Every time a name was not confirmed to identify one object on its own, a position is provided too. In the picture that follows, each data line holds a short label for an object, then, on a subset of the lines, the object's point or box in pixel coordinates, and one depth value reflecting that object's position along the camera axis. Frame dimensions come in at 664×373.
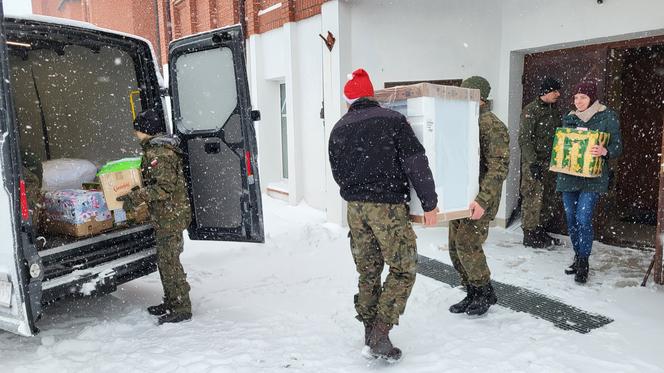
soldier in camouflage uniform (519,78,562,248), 5.52
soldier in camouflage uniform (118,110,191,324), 3.78
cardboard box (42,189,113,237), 4.13
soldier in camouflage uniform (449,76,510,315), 3.45
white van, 2.99
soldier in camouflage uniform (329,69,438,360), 2.92
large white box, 3.01
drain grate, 3.64
